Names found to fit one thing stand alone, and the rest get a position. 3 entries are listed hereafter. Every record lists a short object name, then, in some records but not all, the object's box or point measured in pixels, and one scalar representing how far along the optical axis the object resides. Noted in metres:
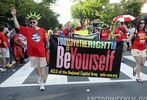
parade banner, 4.17
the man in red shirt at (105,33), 7.72
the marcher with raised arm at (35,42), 3.94
